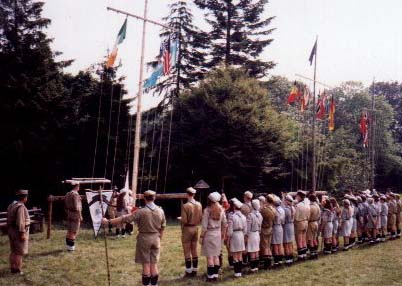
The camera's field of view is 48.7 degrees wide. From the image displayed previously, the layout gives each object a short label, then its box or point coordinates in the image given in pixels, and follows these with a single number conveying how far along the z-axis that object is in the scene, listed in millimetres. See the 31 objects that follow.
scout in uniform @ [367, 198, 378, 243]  17562
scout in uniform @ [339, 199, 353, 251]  16062
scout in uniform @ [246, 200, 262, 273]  12156
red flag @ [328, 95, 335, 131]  27498
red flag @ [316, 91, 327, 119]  26656
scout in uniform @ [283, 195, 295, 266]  13492
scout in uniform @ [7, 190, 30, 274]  11109
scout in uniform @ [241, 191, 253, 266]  12203
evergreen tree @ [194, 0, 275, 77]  38500
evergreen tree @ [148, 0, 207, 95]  37594
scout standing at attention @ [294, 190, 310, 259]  13688
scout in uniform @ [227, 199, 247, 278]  11531
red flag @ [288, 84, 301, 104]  25944
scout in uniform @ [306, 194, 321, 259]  14133
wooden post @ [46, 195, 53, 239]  16427
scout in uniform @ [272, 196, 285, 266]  13086
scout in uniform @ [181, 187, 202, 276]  11531
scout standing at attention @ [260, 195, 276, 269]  12703
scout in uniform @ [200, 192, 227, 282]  11070
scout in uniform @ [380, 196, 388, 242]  18562
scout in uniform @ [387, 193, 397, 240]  19188
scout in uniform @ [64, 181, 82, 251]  14164
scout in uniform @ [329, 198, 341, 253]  15562
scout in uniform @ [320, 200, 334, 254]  15016
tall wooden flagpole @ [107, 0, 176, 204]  19922
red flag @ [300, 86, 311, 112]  26406
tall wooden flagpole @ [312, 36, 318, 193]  27734
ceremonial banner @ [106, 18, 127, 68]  18812
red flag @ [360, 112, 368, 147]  29230
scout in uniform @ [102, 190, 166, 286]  9656
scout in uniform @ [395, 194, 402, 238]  19345
